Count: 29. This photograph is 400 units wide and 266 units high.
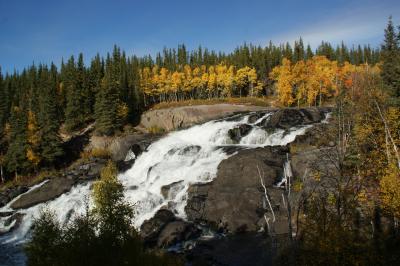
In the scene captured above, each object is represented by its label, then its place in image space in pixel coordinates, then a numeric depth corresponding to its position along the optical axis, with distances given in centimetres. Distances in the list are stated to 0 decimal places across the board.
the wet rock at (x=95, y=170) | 5475
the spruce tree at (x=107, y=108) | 7238
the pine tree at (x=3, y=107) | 8763
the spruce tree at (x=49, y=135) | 6556
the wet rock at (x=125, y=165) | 5400
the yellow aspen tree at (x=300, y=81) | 8644
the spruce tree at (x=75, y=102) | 7800
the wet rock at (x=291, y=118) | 5509
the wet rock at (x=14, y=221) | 4278
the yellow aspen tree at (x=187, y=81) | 10575
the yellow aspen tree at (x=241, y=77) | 10636
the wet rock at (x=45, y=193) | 4791
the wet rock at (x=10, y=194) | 5102
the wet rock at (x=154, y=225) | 3312
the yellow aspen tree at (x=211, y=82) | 10506
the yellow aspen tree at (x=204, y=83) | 10506
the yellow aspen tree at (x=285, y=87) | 8825
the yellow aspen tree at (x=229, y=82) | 10425
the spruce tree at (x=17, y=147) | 6462
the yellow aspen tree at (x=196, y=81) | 10550
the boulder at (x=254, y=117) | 6016
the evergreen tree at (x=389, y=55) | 4004
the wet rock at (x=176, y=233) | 3203
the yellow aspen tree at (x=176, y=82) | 10319
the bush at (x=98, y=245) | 1988
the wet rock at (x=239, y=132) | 5256
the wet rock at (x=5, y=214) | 4566
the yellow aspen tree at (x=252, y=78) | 10688
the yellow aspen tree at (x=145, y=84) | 10112
